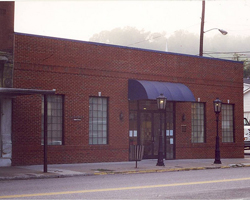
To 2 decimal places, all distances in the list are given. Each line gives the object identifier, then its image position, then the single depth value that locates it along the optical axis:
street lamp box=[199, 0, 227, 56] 34.88
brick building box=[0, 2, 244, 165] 20.94
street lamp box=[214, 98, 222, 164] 23.75
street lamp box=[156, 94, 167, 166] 21.48
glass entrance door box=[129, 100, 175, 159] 24.78
